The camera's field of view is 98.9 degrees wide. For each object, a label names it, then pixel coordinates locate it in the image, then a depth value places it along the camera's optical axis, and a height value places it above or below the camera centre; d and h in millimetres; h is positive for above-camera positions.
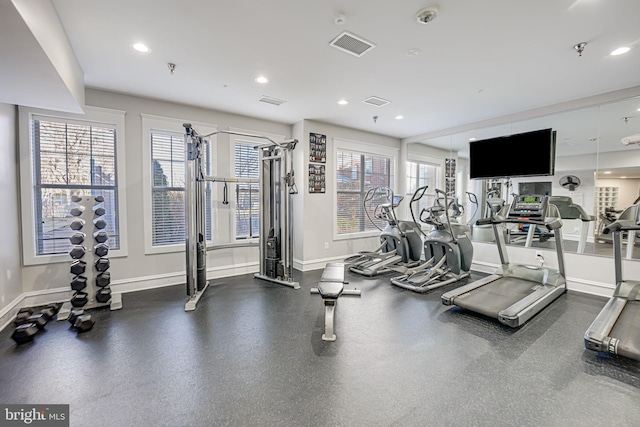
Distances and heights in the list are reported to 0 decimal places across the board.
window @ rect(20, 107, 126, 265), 3512 +497
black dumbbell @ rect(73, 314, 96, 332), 2914 -1227
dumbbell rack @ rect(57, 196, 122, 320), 3334 -639
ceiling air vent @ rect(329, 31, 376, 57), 2629 +1642
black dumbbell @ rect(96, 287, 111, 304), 3523 -1122
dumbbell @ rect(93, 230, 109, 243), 3471 -358
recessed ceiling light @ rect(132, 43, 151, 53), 2755 +1651
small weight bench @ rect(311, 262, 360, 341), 2800 -906
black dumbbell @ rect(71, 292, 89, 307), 3340 -1110
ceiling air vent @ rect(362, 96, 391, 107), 4258 +1700
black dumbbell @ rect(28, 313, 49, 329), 2878 -1177
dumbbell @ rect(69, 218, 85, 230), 3309 -186
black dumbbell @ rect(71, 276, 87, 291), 3322 -908
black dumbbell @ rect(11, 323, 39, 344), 2666 -1226
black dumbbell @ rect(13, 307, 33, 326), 2926 -1203
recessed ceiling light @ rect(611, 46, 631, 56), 2811 +1623
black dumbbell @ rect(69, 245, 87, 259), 3293 -521
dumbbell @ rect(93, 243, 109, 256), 3439 -519
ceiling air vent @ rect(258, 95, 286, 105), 4195 +1697
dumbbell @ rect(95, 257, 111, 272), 3461 -703
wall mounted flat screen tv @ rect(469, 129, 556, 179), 3631 +751
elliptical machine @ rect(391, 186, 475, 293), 4531 -822
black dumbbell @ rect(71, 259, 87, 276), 3330 -720
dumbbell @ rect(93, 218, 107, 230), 3473 -194
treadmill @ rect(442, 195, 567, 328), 3182 -1118
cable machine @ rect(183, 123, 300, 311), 3918 -117
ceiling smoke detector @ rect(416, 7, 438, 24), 2223 +1600
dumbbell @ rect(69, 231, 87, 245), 3305 -354
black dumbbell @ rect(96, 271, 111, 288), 3492 -914
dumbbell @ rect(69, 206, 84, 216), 3335 -27
